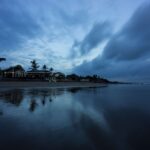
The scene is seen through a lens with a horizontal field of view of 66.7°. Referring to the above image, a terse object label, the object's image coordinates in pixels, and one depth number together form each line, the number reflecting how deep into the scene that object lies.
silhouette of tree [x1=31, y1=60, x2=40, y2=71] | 62.21
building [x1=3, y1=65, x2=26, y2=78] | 56.49
